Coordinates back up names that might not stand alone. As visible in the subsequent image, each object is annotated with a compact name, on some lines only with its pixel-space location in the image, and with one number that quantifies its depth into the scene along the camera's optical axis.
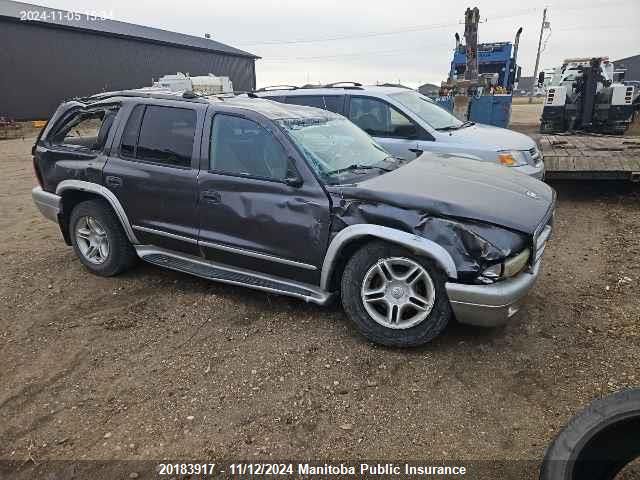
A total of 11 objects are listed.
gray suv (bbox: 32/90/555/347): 2.89
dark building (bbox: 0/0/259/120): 21.64
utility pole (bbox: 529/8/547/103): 53.75
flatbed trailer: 6.33
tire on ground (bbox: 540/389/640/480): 1.72
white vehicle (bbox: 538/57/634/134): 13.50
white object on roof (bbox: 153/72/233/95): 16.96
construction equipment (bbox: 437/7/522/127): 13.38
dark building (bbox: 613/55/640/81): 54.75
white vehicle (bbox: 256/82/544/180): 5.89
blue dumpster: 13.41
